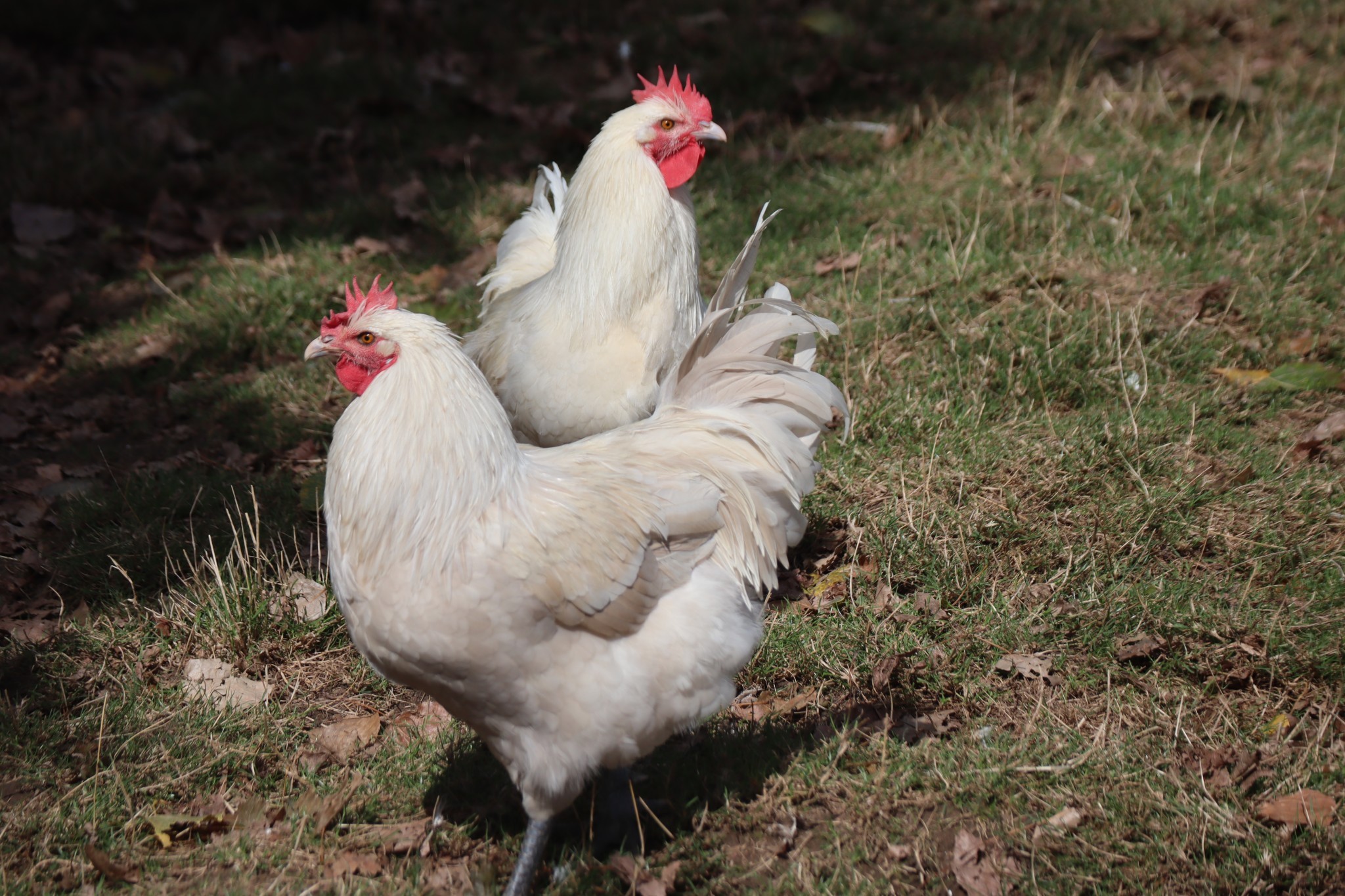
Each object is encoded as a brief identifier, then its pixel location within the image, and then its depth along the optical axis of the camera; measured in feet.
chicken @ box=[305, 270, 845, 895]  19.20
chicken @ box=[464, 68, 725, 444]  27.04
